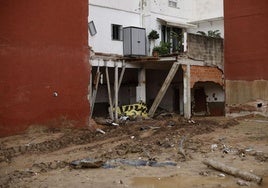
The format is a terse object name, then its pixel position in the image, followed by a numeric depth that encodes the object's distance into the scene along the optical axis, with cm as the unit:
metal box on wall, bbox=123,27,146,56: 2300
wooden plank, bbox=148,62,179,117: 2138
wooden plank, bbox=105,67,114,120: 2116
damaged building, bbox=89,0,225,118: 2181
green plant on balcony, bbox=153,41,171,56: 2383
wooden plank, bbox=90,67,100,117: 2061
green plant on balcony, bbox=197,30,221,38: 2665
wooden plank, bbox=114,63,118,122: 2160
